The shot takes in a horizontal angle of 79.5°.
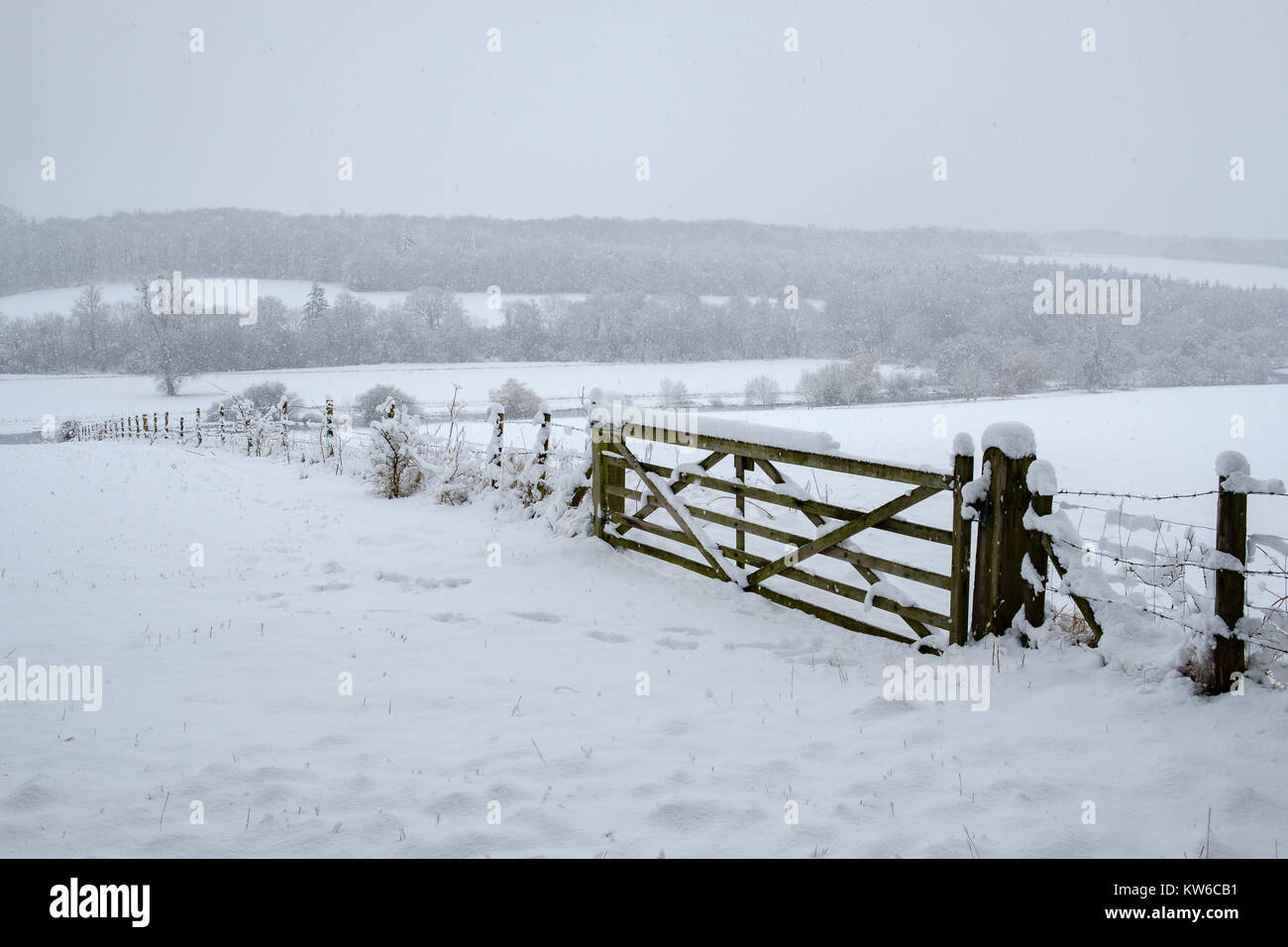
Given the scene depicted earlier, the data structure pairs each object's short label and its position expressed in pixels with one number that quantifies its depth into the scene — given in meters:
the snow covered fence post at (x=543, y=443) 10.10
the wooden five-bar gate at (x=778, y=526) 5.32
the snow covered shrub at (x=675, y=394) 40.47
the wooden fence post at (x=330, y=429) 16.19
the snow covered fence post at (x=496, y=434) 10.84
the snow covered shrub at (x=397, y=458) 11.51
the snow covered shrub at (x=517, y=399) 41.38
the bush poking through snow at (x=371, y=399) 38.13
